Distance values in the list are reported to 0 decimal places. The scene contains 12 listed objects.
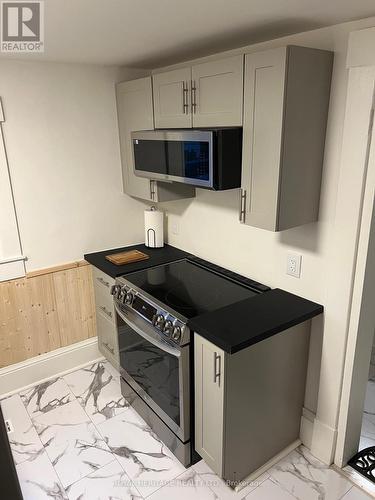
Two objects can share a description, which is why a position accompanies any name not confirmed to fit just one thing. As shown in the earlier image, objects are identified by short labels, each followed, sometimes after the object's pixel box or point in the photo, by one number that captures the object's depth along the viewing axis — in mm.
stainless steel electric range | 1895
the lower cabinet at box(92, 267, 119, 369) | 2590
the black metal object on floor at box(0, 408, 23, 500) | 1140
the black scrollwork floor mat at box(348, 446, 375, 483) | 1958
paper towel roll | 2832
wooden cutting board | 2613
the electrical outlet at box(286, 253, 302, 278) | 1991
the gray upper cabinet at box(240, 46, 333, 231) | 1562
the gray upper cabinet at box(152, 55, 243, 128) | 1762
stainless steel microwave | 1765
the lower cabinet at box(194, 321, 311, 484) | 1714
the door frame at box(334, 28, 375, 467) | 1508
